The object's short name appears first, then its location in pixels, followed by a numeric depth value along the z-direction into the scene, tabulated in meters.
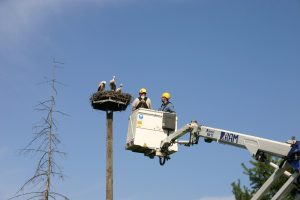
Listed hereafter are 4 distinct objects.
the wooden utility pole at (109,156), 21.72
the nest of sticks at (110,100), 20.44
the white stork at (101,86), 20.62
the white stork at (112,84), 20.62
